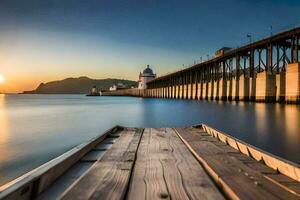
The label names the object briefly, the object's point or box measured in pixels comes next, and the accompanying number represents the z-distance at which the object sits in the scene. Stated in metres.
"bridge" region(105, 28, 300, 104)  43.62
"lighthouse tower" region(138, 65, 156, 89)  189.50
